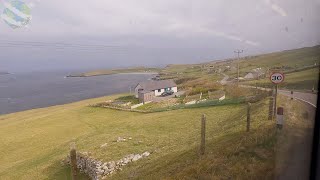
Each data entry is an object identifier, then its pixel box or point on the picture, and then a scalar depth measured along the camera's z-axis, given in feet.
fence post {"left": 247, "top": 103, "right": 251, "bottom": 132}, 25.56
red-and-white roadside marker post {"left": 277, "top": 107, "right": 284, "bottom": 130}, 12.86
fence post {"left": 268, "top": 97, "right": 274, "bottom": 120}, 25.35
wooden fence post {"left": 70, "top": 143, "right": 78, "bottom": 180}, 26.55
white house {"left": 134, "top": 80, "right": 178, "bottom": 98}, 126.77
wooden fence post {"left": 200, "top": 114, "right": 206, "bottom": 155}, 23.35
